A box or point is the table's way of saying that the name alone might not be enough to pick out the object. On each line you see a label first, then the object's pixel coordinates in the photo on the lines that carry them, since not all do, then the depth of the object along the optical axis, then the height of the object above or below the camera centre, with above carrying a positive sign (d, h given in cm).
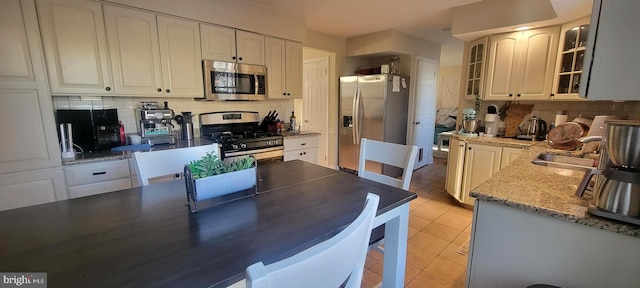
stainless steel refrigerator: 401 -10
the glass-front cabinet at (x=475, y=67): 310 +48
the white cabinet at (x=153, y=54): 227 +48
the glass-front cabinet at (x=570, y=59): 241 +45
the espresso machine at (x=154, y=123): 251 -16
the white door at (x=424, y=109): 445 -4
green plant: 108 -25
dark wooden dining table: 67 -41
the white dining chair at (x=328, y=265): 44 -30
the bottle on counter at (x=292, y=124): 377 -25
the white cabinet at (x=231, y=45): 275 +67
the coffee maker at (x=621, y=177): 92 -25
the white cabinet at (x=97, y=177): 200 -55
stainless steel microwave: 282 +29
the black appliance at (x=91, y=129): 224 -20
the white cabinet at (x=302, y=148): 326 -53
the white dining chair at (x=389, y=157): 150 -31
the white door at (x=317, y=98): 454 +15
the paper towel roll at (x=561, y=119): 267 -12
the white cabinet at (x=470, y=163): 269 -61
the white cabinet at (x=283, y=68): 326 +49
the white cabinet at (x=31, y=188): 182 -58
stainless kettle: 281 -23
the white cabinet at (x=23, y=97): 177 +6
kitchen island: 97 -54
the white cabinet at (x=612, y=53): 85 +18
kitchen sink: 180 -39
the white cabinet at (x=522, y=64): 264 +44
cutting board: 308 -12
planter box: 104 -33
